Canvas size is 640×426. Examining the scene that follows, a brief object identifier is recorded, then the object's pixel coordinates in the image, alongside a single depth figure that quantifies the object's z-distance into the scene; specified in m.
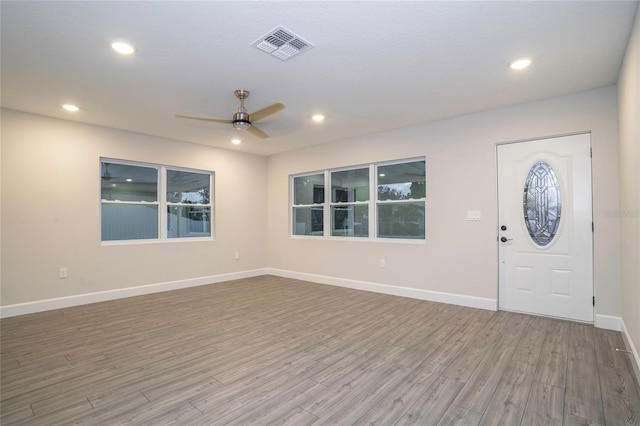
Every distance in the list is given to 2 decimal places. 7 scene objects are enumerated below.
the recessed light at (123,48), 2.68
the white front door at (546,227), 3.75
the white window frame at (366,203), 5.25
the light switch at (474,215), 4.43
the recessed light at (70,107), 4.09
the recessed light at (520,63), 3.01
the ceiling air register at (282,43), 2.55
